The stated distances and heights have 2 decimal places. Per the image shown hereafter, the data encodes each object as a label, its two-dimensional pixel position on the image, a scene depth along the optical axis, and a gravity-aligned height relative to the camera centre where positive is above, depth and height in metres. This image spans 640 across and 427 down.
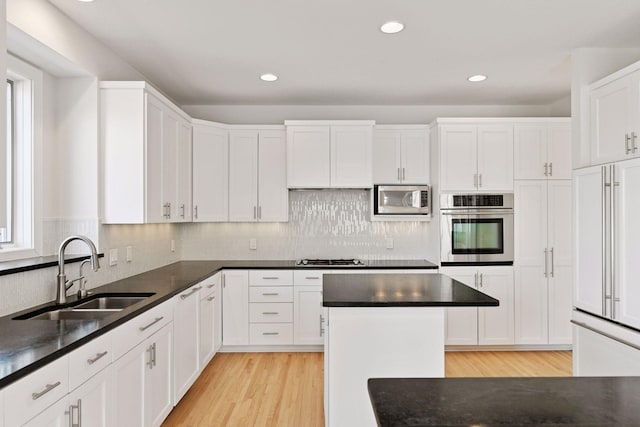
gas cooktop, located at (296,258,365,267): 4.13 -0.49
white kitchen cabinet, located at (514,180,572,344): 4.05 -0.56
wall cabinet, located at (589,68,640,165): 2.47 +0.67
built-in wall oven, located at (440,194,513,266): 4.05 -0.16
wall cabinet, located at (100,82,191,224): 2.88 +0.50
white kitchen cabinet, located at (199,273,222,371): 3.37 -0.93
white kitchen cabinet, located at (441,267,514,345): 4.04 -1.00
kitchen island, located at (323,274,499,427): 2.25 -0.75
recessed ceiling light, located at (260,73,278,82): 3.60 +1.29
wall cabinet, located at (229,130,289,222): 4.31 +0.44
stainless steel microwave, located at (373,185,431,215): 4.27 +0.20
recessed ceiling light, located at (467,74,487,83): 3.66 +1.30
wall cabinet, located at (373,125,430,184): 4.35 +0.68
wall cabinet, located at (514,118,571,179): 4.07 +0.70
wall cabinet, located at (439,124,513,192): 4.09 +0.63
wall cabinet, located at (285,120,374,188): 4.25 +0.71
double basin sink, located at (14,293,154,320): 2.15 -0.54
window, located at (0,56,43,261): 2.44 +0.34
